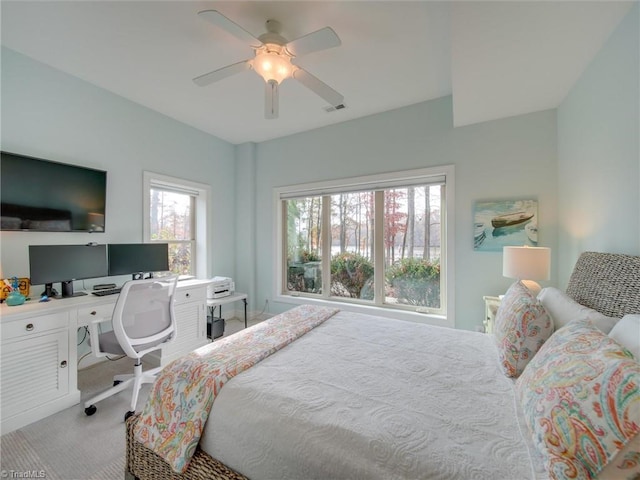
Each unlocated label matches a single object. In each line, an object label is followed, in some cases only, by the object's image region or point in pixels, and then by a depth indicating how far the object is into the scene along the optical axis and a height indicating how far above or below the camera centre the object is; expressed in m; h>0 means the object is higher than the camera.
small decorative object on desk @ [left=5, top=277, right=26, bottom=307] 1.89 -0.38
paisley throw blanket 1.07 -0.67
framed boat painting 2.48 +0.15
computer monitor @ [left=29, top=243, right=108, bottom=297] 2.09 -0.18
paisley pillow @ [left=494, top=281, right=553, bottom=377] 1.20 -0.45
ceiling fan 1.58 +1.20
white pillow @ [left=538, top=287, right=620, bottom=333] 1.12 -0.35
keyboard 2.32 -0.44
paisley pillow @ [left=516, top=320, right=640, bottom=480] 0.62 -0.46
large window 3.08 +0.00
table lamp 1.98 -0.19
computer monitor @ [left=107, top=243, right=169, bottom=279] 2.67 -0.17
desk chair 1.92 -0.67
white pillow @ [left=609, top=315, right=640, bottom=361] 0.84 -0.34
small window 3.24 +0.32
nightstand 2.25 -0.64
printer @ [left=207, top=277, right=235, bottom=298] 3.34 -0.59
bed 0.75 -0.64
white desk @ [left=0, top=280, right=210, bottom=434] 1.74 -0.78
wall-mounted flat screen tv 2.10 +0.42
